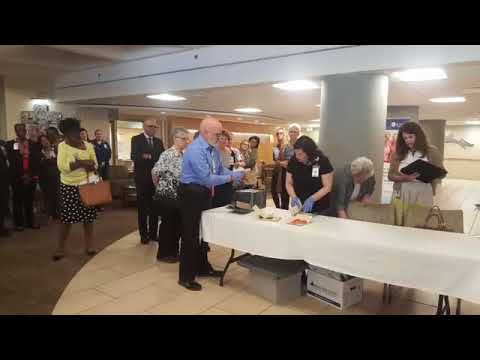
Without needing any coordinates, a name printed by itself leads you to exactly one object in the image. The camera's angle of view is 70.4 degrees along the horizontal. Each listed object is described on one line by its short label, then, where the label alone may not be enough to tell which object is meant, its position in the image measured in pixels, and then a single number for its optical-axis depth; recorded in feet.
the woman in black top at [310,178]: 9.81
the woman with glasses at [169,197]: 12.50
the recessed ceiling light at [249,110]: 28.30
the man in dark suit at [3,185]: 15.33
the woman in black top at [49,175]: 18.35
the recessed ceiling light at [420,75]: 11.87
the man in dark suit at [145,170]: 14.65
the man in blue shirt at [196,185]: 9.46
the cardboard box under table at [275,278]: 9.29
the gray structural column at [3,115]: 22.20
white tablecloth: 6.51
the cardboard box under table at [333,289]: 8.90
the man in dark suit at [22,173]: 16.52
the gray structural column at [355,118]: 11.28
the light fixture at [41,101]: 23.89
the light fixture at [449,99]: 19.44
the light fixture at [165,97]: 19.74
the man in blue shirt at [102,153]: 22.21
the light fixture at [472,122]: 41.33
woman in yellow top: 11.76
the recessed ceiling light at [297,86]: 15.15
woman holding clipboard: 9.73
